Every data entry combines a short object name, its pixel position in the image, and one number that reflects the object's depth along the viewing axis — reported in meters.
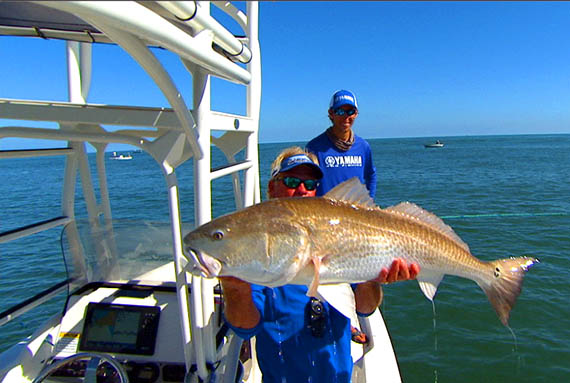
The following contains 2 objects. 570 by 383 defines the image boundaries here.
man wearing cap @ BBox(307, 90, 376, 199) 4.41
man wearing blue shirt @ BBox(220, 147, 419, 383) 2.12
